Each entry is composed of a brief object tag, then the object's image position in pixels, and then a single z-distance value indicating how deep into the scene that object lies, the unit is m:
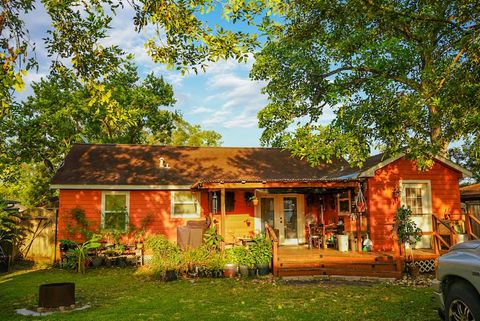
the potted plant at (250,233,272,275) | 13.02
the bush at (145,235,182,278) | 12.52
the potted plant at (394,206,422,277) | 12.41
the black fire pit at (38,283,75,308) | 8.33
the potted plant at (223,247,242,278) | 12.77
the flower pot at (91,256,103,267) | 15.47
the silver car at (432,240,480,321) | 4.73
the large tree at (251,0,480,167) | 8.46
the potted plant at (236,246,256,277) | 12.92
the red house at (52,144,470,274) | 14.82
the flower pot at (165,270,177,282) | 12.06
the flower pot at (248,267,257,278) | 12.97
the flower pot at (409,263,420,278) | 12.44
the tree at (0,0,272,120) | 5.61
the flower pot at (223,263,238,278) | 12.77
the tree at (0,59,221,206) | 24.19
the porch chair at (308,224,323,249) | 15.76
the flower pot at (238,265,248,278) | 12.90
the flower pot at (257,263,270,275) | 12.98
